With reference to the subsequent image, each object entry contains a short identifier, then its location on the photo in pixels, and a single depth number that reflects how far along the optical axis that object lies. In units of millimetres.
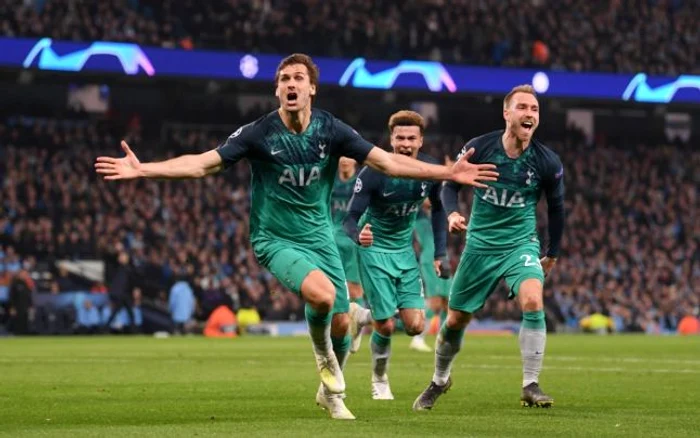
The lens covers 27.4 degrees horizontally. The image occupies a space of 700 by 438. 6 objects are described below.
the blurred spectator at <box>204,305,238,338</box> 33344
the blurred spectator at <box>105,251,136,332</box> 33562
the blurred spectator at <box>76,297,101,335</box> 33219
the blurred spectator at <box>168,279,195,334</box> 32875
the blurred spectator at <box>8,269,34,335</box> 31641
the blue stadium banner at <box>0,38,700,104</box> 37594
